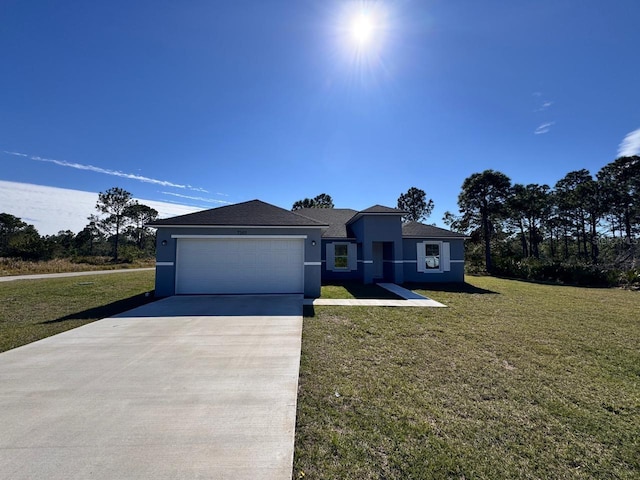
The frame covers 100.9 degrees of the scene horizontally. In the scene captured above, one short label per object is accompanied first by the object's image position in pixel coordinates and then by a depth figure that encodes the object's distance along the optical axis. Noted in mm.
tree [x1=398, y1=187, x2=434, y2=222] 36375
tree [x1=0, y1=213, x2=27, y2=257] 38062
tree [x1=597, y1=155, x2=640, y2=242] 21984
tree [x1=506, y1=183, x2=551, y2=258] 24467
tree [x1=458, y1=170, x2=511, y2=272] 21859
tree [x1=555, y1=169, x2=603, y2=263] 23953
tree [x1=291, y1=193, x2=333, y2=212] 38497
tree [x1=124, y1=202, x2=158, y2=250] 41241
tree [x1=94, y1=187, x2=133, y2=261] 37812
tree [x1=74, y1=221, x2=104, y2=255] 44938
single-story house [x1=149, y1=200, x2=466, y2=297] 10352
